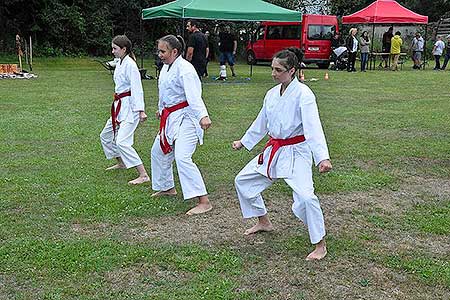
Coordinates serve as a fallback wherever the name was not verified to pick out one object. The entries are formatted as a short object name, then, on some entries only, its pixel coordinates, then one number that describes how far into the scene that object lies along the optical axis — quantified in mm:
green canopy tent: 17219
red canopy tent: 24141
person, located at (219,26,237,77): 19984
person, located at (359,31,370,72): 23594
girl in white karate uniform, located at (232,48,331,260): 4453
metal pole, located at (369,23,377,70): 26294
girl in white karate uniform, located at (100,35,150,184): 6750
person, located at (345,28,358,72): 23469
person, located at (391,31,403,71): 24703
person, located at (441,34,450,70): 25305
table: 25272
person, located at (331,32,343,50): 25438
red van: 25469
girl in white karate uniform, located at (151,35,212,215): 5742
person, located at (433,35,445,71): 25609
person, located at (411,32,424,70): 25698
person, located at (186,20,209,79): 15711
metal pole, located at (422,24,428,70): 25984
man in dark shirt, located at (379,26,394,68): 25609
